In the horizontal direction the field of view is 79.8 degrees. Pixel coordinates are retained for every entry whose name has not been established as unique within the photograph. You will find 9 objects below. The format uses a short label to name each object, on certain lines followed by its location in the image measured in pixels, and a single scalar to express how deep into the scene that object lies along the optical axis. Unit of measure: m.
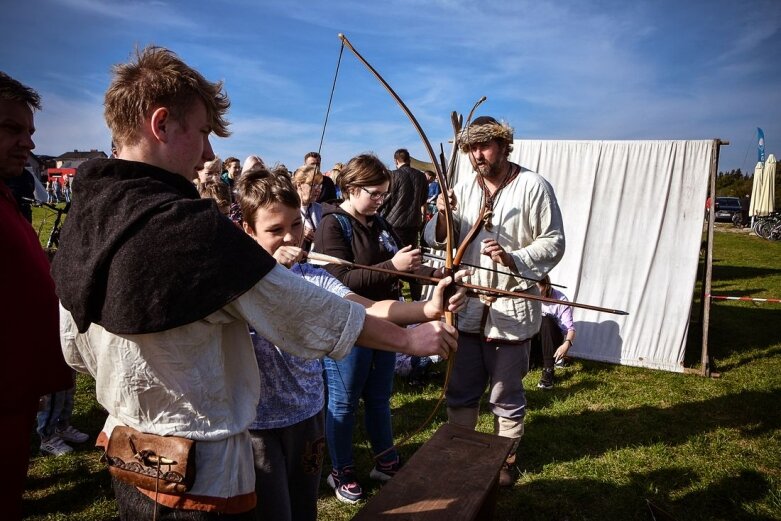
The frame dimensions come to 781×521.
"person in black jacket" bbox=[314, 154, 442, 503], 2.57
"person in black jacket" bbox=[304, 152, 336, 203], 6.33
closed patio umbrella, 17.37
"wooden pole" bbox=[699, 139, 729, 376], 4.81
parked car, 26.67
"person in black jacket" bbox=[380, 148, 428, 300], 6.53
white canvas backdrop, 5.07
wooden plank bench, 1.77
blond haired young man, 0.91
